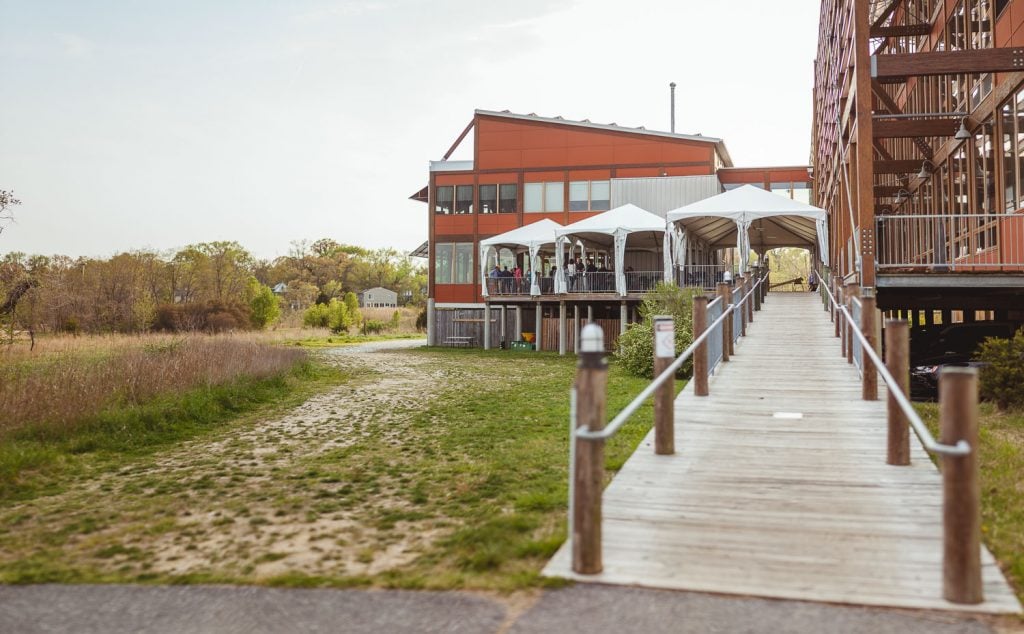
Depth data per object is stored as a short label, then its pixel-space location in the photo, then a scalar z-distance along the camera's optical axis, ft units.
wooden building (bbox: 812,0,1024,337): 44.27
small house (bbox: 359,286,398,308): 346.95
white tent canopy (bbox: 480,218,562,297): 87.61
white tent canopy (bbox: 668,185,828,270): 67.87
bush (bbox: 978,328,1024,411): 31.68
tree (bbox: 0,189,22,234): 49.93
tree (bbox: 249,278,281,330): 153.58
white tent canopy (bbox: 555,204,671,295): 80.07
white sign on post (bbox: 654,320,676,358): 21.79
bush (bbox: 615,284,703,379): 52.90
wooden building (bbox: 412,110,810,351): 102.68
